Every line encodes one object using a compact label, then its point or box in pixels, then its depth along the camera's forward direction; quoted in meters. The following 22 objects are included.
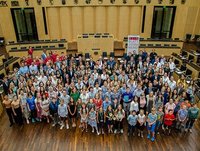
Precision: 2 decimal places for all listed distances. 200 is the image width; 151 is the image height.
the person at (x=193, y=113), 6.56
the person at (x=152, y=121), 6.32
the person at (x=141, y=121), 6.35
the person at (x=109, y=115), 6.55
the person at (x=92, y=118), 6.58
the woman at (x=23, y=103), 6.95
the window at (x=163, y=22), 15.42
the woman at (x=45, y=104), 6.92
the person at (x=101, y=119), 6.64
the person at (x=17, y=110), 6.89
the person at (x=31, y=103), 7.00
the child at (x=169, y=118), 6.56
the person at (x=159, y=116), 6.45
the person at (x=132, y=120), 6.43
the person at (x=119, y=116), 6.50
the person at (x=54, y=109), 6.95
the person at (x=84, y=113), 6.62
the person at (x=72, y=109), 6.85
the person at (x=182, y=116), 6.50
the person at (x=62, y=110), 6.78
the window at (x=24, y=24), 15.26
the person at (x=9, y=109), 6.87
